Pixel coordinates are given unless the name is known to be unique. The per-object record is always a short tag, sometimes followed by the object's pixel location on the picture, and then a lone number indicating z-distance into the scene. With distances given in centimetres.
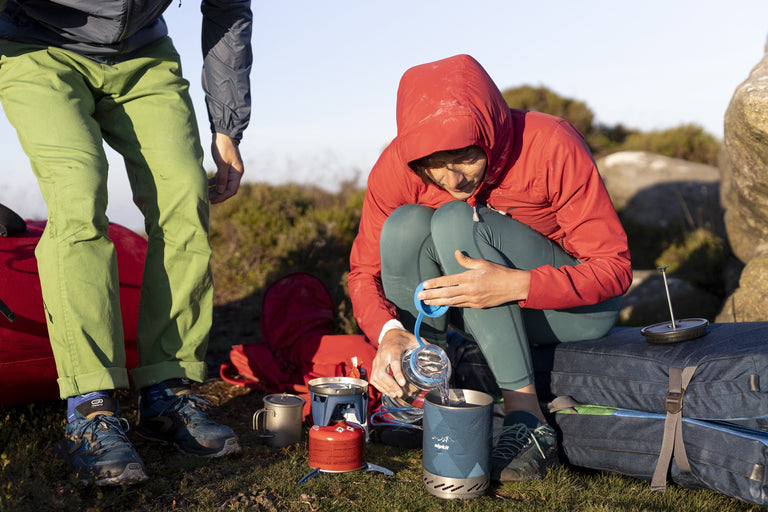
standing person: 235
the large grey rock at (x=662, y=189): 759
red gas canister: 236
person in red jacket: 247
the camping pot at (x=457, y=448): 214
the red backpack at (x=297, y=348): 335
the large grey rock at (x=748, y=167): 394
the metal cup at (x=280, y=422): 276
